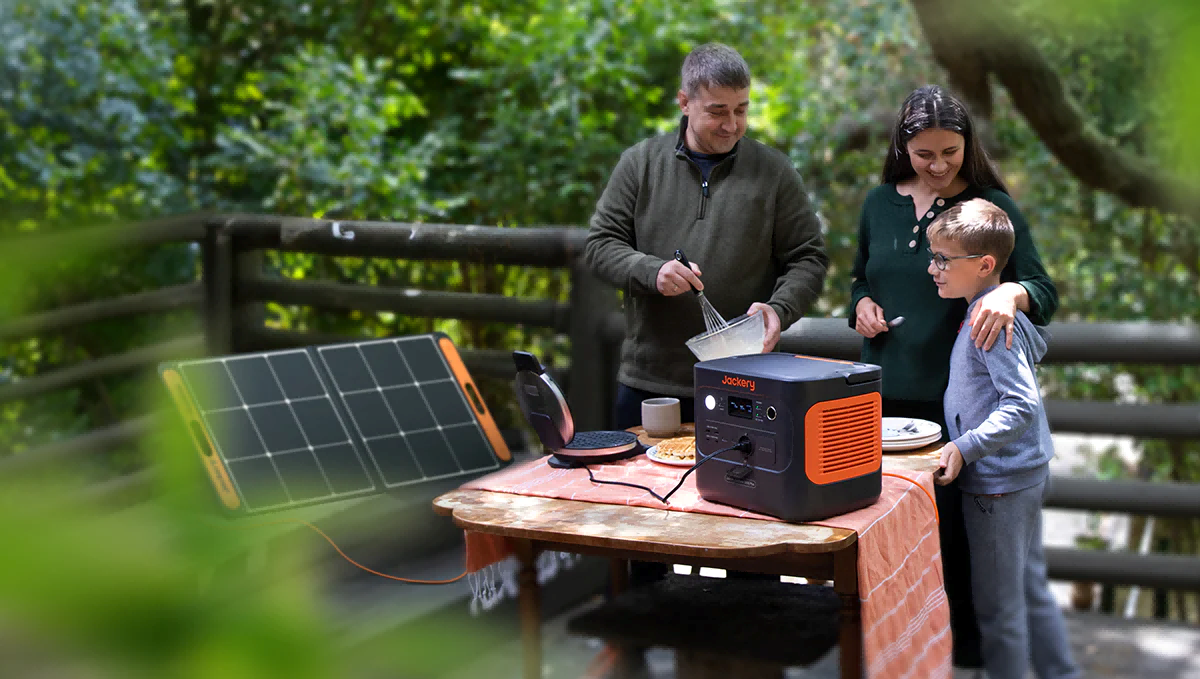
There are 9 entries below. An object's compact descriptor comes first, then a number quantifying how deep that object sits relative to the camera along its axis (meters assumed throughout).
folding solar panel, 2.90
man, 2.64
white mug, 2.54
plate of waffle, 2.29
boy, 2.25
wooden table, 1.85
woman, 2.34
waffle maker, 2.33
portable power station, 1.91
